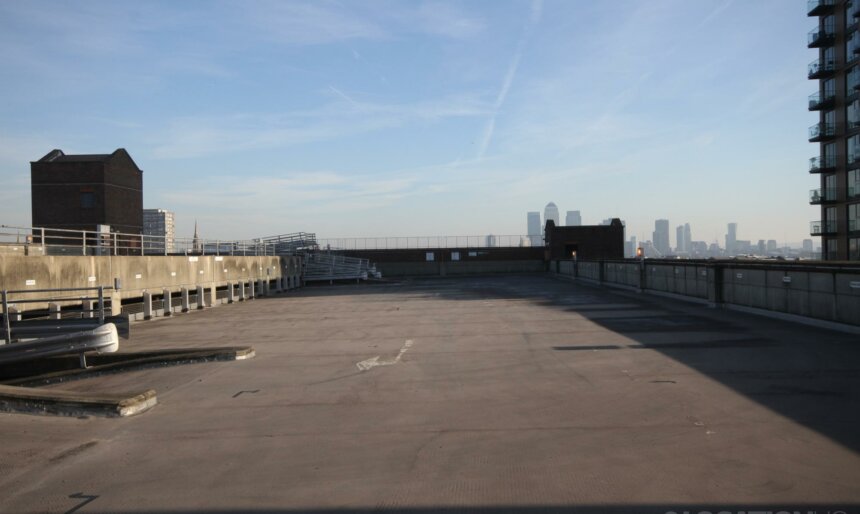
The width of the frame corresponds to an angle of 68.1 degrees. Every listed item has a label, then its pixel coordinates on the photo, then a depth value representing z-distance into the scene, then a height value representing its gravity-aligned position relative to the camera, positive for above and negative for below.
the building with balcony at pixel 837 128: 55.66 +10.91
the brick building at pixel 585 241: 76.38 +1.66
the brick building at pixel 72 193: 61.94 +7.50
